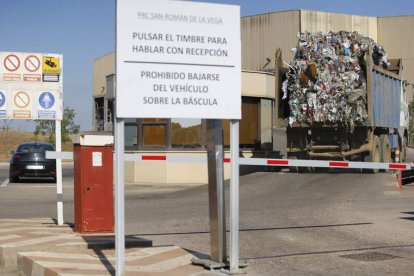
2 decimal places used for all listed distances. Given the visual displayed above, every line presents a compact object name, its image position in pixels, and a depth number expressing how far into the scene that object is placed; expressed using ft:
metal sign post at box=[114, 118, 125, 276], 20.76
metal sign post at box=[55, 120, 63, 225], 34.91
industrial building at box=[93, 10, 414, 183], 75.61
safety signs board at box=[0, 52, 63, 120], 35.06
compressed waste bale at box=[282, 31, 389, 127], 62.54
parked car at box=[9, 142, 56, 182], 77.41
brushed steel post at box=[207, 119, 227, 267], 23.67
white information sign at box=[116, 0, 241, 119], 21.16
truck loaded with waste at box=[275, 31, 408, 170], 62.80
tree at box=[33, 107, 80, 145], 173.62
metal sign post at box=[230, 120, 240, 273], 23.02
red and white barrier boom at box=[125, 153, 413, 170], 30.35
